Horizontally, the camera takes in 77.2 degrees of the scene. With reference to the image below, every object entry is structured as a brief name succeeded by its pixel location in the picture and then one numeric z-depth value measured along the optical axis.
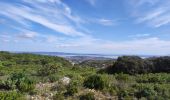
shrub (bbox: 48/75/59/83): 6.55
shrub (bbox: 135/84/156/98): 5.45
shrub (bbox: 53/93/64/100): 5.19
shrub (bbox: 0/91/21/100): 4.73
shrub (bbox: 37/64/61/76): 7.51
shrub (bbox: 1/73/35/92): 5.57
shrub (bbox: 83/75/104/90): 5.92
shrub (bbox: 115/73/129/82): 6.65
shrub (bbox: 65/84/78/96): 5.48
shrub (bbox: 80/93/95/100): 5.26
